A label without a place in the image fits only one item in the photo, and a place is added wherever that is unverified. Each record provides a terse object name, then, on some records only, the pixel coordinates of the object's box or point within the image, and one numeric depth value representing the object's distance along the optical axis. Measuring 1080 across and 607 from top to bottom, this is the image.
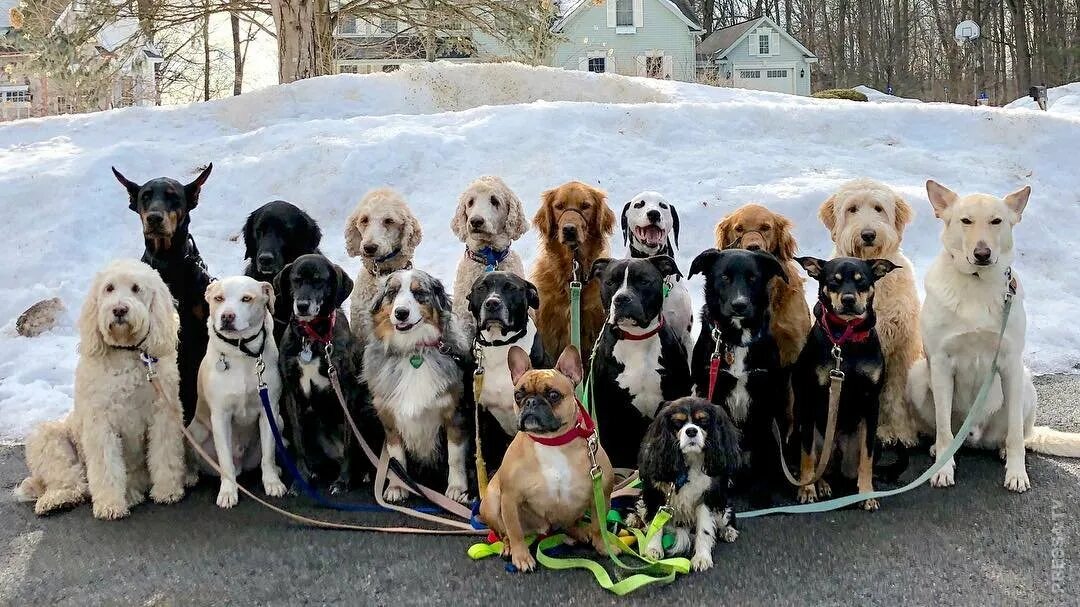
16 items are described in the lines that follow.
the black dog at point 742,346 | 4.37
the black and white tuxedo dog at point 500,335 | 4.56
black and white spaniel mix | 3.72
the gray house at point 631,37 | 34.47
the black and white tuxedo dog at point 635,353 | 4.50
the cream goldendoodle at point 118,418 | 4.63
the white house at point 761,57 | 39.66
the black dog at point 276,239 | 5.45
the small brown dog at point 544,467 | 3.72
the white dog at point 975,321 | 4.57
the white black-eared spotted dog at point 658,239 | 5.30
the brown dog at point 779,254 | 4.91
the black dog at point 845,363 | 4.31
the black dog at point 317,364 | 4.82
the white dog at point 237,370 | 4.70
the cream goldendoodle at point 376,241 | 5.47
